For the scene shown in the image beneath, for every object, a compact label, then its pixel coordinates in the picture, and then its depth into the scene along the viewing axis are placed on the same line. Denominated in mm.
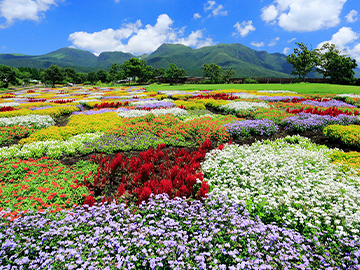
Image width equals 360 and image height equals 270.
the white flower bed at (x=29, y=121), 10662
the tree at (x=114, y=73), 111312
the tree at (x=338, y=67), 51838
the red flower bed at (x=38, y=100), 24594
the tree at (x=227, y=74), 84575
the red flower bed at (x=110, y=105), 17408
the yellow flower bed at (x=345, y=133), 7203
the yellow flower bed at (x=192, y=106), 15367
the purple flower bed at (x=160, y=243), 2676
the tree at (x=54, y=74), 75456
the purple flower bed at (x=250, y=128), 9148
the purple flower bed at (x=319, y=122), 9539
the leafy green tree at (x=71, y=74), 118750
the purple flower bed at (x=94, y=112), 13682
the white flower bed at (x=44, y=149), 6879
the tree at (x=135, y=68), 72562
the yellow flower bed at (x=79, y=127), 8612
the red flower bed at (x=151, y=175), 4312
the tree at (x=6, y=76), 66631
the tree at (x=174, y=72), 73175
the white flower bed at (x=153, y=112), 13045
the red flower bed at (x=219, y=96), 20714
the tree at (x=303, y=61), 57656
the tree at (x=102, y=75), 124375
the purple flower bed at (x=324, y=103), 14647
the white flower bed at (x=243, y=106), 13696
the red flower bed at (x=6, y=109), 15315
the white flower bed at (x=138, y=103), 17844
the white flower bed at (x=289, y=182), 3475
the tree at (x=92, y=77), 120000
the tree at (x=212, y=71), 75250
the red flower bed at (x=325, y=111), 10751
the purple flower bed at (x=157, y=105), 16078
